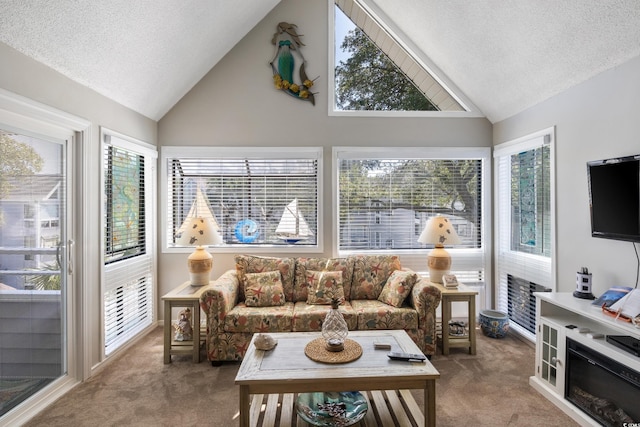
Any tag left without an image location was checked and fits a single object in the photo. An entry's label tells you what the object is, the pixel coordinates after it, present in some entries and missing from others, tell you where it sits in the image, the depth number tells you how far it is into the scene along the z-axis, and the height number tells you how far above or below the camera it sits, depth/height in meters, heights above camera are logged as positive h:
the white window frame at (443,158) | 3.92 +0.19
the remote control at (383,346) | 2.21 -0.88
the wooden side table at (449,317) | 3.13 -0.98
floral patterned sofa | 2.92 -0.81
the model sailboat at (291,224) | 3.95 -0.11
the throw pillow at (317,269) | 3.45 -0.58
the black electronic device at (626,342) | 1.94 -0.79
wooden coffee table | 1.85 -0.90
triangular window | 3.97 +1.63
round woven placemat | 2.02 -0.87
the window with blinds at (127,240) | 3.07 -0.24
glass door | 2.11 -0.32
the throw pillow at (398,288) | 3.12 -0.71
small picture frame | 3.29 -0.67
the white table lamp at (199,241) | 3.20 -0.25
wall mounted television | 2.19 +0.10
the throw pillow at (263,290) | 3.18 -0.73
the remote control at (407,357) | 2.03 -0.88
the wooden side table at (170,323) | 2.98 -0.96
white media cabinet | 2.01 -0.84
